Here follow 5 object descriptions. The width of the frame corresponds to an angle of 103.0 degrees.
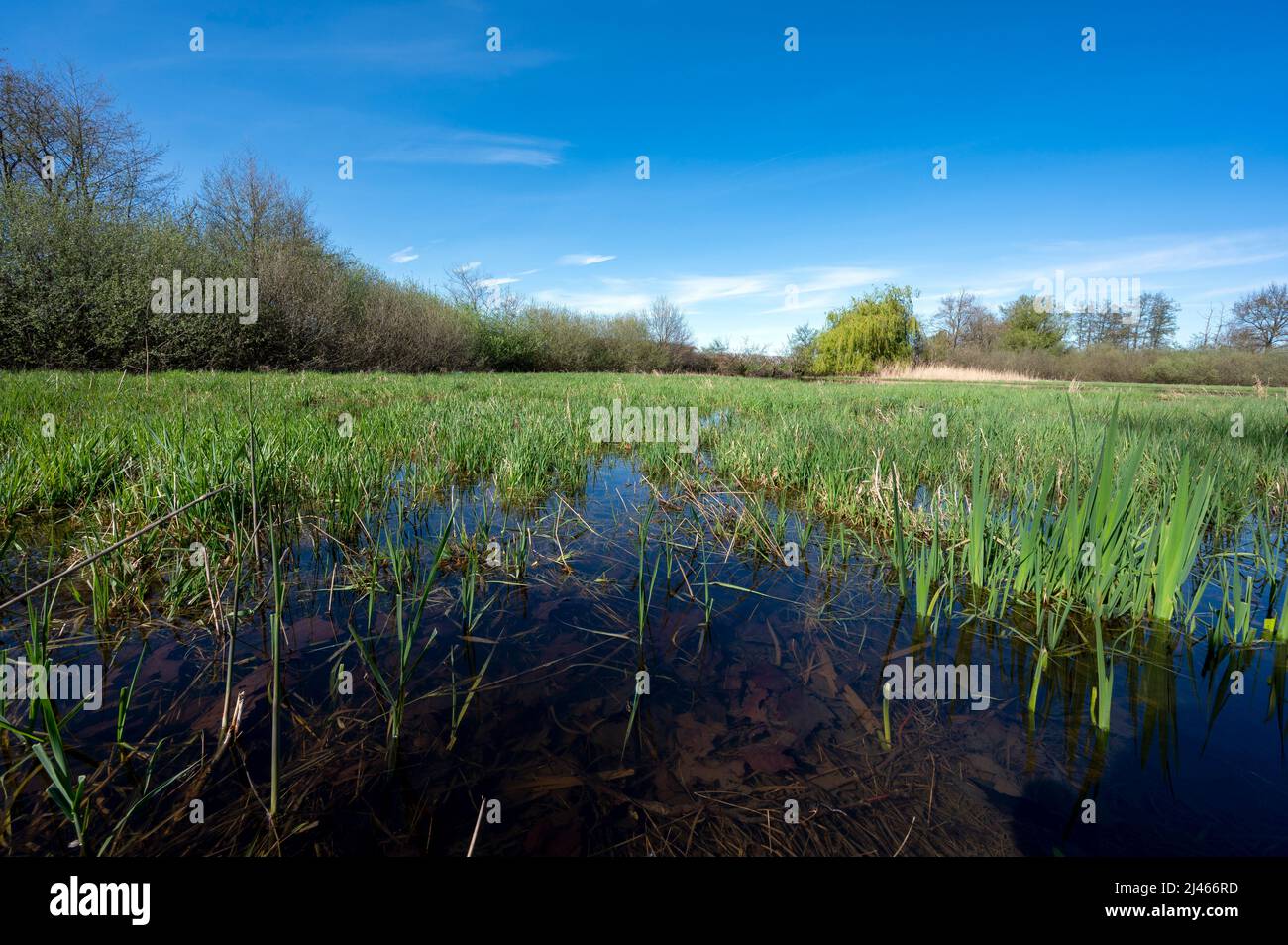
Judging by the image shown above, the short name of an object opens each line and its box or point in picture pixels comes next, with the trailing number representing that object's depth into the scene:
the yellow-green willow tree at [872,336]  31.55
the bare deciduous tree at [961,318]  52.34
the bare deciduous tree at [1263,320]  35.88
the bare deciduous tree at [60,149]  17.09
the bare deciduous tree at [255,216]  20.83
